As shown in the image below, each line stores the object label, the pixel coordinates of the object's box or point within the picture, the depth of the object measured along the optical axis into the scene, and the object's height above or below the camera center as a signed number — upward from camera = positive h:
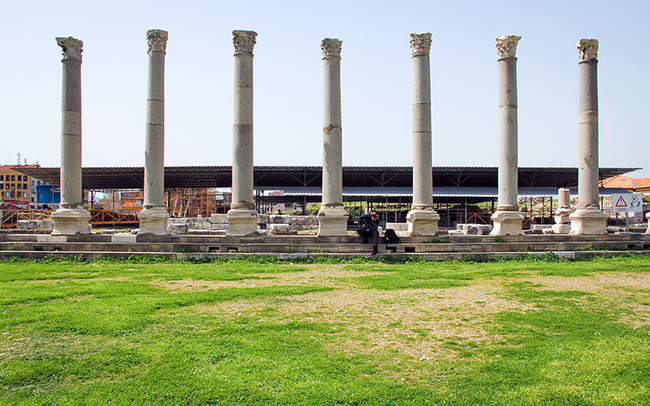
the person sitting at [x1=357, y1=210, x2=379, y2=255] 16.19 -0.70
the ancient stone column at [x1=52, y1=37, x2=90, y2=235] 18.28 +2.59
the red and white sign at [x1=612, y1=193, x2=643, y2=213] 22.02 +0.31
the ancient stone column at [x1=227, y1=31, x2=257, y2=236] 17.88 +2.55
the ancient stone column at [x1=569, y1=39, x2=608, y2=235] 19.03 +2.60
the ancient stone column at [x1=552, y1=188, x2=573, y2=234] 23.88 -0.62
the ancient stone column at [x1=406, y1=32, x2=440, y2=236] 18.30 +2.90
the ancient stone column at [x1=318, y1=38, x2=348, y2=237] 17.94 +2.76
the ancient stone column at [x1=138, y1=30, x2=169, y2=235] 18.45 +2.67
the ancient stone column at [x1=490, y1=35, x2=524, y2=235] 18.75 +2.91
